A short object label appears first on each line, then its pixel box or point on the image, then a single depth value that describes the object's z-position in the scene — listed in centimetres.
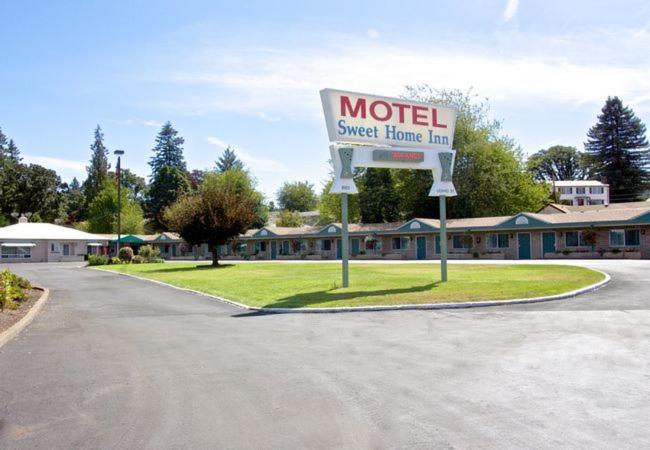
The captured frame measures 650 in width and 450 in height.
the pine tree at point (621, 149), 8919
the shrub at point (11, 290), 1450
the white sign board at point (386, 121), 2059
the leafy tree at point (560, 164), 11688
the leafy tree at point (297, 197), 12400
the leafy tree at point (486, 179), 6172
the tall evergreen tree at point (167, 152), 10350
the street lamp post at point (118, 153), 4622
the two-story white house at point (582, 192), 10578
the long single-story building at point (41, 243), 6322
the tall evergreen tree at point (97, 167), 10481
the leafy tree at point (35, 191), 8638
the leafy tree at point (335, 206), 7244
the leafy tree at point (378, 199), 6912
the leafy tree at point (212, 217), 4119
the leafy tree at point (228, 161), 10444
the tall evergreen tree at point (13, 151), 11175
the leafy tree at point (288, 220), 9106
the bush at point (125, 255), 5202
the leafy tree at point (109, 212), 9056
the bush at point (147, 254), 5441
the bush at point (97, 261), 5022
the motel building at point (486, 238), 4053
